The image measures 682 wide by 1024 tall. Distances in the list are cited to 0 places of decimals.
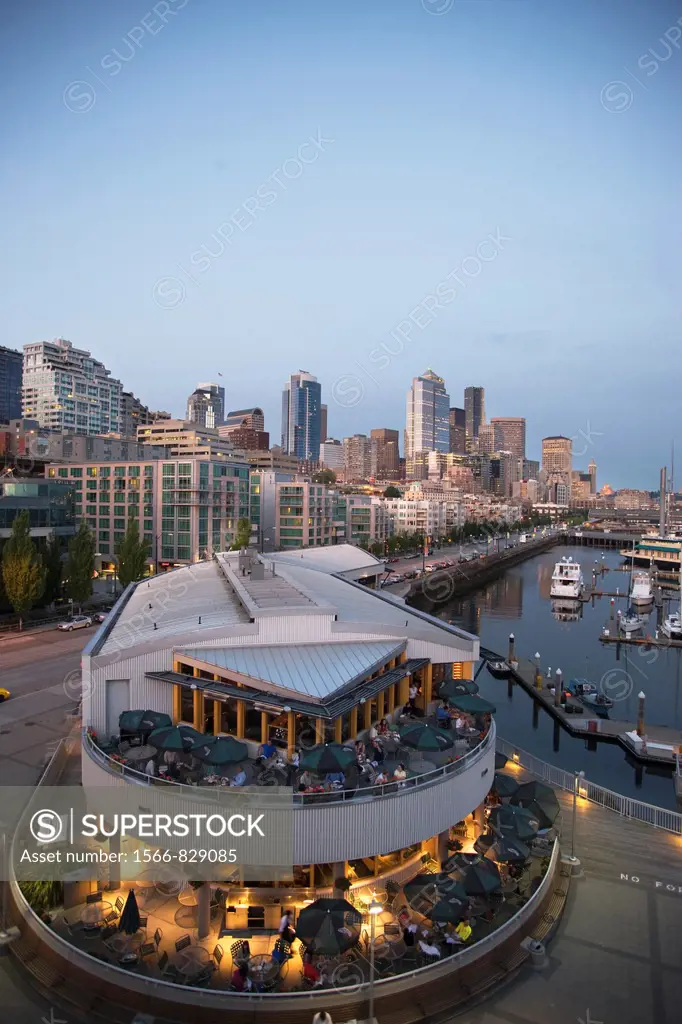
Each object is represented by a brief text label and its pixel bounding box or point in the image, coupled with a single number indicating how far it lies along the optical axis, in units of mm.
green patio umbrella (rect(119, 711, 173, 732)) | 18328
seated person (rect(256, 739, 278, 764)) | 17156
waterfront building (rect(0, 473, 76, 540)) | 52688
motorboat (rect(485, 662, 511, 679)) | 46344
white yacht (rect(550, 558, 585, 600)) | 86119
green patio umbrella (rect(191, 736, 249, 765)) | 15820
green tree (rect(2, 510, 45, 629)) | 45562
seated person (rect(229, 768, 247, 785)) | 15484
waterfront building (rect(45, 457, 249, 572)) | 79562
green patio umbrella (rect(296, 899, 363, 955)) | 12742
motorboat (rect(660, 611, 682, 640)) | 60531
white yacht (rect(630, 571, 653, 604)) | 79750
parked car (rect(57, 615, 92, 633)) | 47844
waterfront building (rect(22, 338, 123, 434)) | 185625
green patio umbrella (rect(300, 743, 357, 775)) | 15344
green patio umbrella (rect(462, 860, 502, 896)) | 14836
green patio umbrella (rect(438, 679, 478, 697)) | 21391
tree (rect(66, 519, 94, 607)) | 51938
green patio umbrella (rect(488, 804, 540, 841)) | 17766
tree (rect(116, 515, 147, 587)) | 59125
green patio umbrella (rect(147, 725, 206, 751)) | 16922
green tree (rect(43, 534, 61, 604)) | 51406
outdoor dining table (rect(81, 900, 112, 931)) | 14305
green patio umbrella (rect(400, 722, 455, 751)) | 17234
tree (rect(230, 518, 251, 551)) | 79875
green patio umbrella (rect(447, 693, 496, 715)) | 20172
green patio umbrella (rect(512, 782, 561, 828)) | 19703
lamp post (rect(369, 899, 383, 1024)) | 11198
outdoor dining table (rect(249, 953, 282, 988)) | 12680
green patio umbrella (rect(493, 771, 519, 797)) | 20312
